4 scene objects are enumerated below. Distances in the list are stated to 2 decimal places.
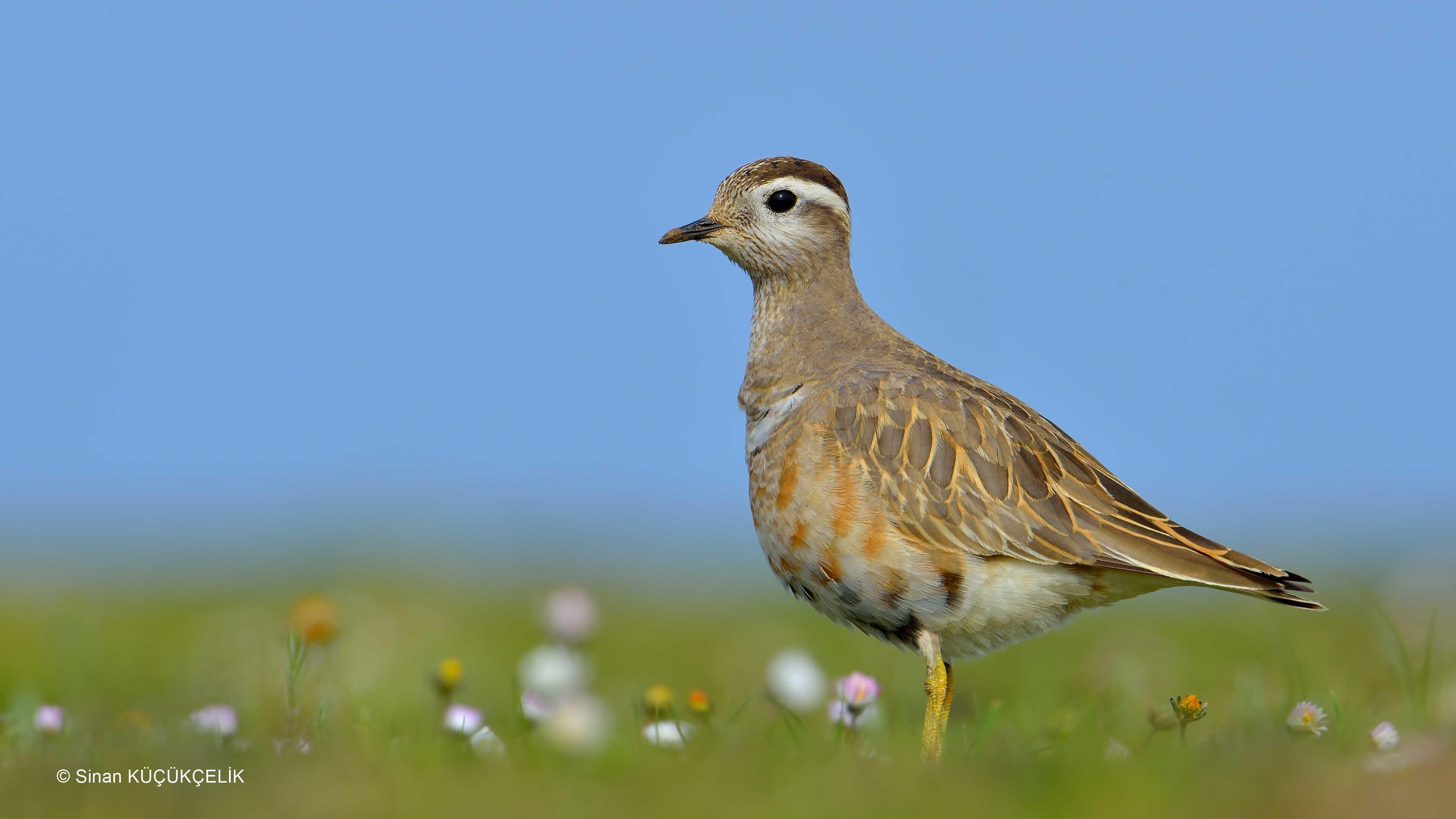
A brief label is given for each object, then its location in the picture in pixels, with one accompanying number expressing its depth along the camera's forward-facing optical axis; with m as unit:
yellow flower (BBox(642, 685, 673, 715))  11.91
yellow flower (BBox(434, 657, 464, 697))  12.21
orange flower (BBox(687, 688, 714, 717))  11.80
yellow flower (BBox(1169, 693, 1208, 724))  11.05
